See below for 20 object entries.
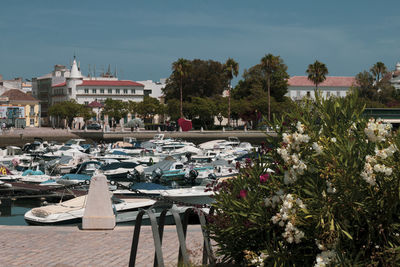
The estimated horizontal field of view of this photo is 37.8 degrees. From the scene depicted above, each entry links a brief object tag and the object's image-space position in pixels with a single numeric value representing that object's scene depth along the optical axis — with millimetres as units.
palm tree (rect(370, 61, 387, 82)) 132250
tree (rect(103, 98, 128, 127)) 121625
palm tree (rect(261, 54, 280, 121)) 102831
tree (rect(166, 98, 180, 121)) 110750
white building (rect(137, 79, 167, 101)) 157250
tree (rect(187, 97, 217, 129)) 108500
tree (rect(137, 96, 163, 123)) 118225
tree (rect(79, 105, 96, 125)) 119812
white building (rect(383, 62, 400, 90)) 163500
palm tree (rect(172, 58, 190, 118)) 107375
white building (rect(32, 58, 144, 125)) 144375
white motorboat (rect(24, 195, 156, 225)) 20141
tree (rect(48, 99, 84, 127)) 120688
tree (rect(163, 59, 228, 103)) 122562
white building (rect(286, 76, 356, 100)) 157875
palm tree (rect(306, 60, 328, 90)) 97912
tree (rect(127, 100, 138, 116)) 121125
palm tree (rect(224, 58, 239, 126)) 104062
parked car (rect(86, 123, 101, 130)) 112750
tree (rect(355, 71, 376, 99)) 131625
